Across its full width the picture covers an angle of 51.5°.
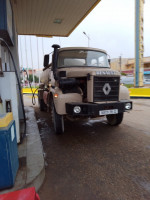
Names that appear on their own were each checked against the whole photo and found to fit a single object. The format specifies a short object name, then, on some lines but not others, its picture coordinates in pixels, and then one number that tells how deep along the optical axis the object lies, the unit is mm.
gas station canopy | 5723
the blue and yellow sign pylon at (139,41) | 19188
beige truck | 3587
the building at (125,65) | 52547
